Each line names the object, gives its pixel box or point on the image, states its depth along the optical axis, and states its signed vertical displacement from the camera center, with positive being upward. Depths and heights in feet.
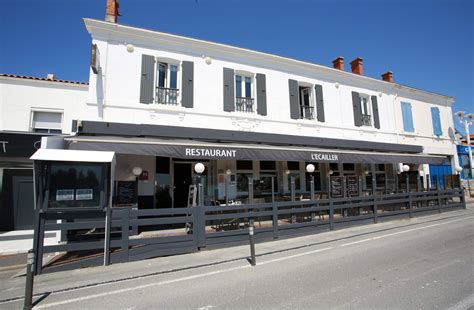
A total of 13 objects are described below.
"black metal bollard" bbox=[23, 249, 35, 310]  12.55 -4.38
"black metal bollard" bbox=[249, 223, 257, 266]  18.62 -4.48
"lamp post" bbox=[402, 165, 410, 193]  48.80 +3.21
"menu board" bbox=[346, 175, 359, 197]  36.19 +0.20
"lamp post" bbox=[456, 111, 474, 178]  67.31 +16.50
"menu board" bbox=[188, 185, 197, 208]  28.04 -0.43
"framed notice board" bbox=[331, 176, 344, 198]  35.17 -0.03
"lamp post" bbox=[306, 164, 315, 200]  38.51 +2.87
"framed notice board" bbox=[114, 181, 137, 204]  30.87 -0.05
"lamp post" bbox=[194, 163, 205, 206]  24.45 -0.51
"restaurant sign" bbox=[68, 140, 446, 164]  23.72 +4.09
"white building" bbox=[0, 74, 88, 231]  34.83 +10.37
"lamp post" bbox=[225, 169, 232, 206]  31.60 +1.01
